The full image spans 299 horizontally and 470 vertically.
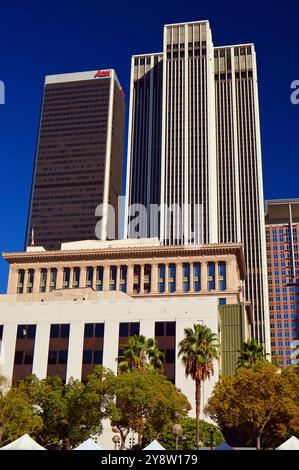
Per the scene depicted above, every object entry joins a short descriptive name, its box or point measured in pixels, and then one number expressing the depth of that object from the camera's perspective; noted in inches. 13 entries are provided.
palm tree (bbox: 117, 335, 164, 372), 2229.3
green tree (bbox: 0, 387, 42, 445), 1956.2
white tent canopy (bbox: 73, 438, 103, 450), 1231.4
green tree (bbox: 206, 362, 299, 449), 1988.2
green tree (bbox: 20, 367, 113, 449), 2107.5
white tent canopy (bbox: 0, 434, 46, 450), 1231.8
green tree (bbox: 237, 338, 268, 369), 2343.1
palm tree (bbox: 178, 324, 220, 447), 2080.5
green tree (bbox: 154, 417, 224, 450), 2137.1
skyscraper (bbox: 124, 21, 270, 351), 6998.0
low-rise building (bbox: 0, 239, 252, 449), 2886.3
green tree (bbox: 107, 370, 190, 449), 2028.8
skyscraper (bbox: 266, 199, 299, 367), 7239.2
